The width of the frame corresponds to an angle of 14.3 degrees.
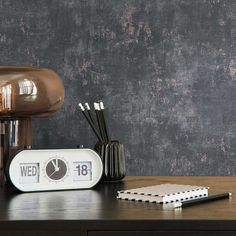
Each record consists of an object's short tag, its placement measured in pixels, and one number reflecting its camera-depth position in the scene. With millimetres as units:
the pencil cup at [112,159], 2139
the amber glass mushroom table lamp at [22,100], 2101
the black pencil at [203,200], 1790
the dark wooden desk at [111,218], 1675
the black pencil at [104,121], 2194
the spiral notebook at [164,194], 1833
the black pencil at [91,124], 2209
